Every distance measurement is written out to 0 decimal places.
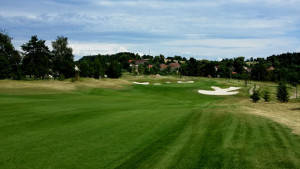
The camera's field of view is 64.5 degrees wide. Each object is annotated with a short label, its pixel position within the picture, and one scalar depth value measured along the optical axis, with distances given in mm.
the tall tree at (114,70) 119812
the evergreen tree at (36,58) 76000
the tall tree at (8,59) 66875
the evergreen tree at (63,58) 85375
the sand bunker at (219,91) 58225
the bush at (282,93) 43791
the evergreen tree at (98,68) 105312
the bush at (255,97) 39688
